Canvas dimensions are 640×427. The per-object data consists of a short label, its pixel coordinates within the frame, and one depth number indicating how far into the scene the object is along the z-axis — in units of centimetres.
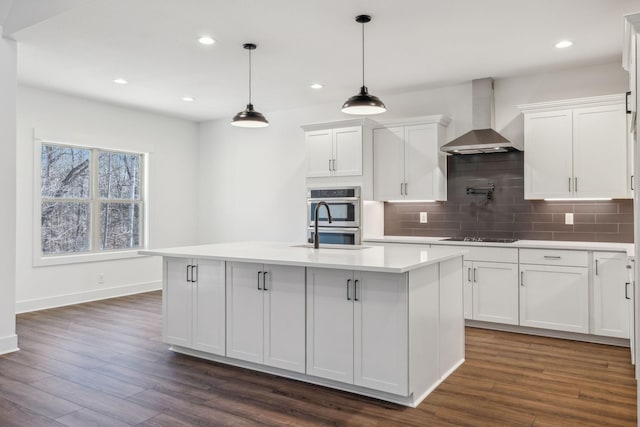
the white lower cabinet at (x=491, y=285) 458
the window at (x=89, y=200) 595
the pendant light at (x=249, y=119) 406
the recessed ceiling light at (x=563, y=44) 407
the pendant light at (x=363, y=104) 343
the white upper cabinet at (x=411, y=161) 530
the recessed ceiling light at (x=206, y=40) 402
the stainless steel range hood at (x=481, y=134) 482
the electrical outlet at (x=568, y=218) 486
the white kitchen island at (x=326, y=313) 287
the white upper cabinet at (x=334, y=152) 552
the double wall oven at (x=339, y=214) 550
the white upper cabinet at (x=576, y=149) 435
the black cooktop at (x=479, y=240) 493
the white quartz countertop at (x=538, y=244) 418
